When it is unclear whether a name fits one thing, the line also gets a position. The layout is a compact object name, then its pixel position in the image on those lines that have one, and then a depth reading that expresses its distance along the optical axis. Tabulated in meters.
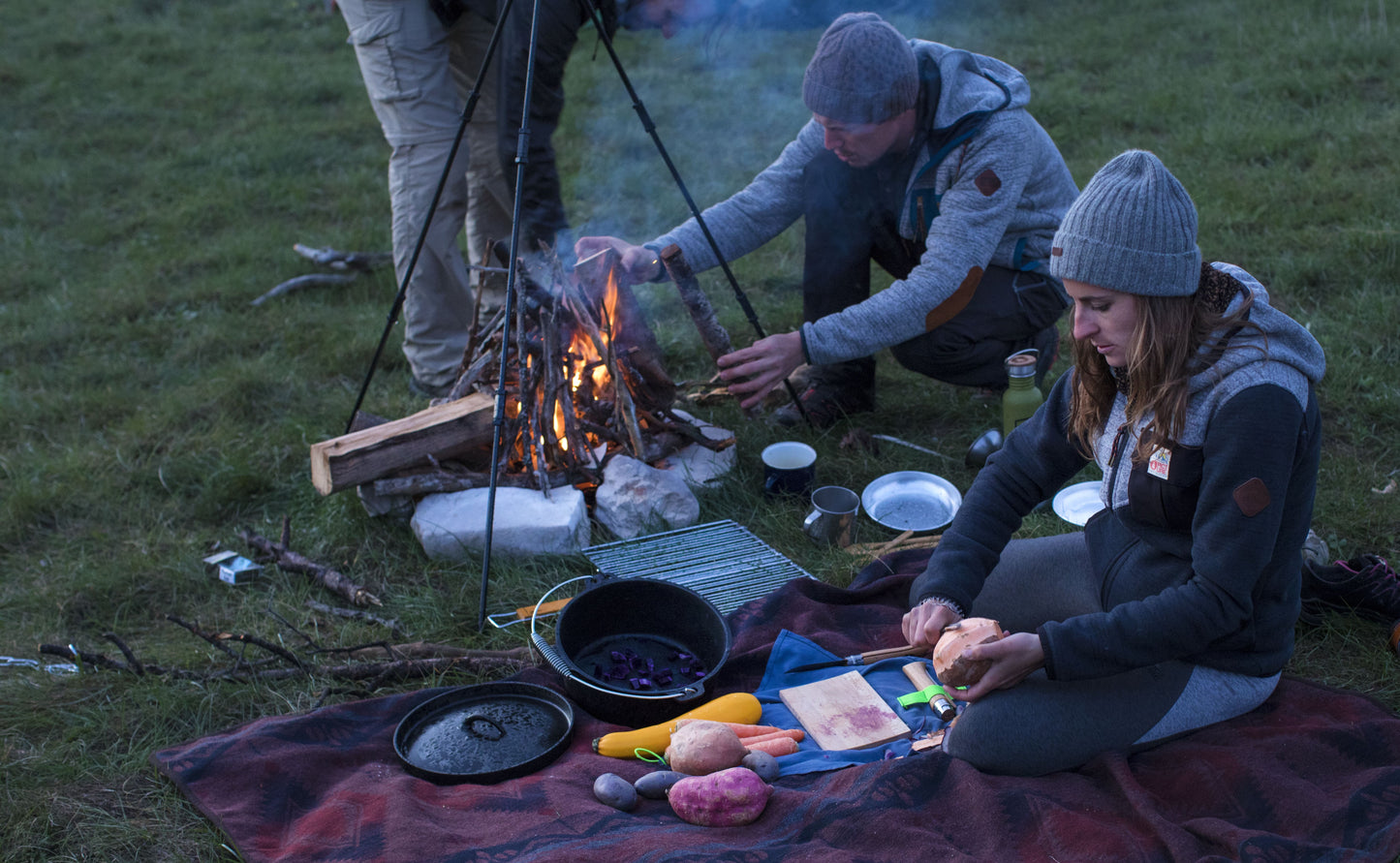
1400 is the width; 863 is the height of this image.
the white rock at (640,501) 3.89
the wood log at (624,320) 4.18
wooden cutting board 2.73
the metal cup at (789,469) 4.04
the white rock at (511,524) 3.77
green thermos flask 3.96
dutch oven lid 2.68
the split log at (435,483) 3.91
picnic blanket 2.25
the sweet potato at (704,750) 2.54
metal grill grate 3.54
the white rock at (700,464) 4.19
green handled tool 2.69
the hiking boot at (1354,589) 3.03
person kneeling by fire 3.64
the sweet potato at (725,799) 2.39
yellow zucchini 2.70
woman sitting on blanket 2.22
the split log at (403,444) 3.81
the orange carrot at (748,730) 2.72
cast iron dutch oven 2.84
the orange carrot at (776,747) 2.66
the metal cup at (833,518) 3.74
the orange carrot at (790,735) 2.69
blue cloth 2.67
